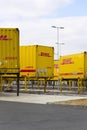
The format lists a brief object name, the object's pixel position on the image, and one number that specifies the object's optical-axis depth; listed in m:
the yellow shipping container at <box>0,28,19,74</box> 27.94
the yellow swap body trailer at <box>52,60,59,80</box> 51.37
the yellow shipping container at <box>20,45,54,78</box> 35.50
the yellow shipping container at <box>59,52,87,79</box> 36.09
